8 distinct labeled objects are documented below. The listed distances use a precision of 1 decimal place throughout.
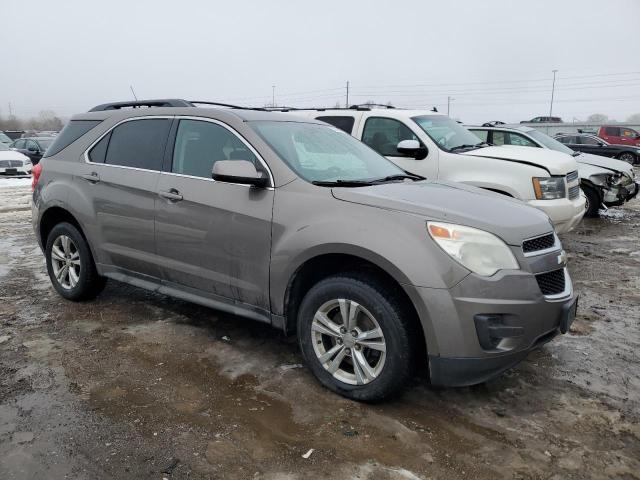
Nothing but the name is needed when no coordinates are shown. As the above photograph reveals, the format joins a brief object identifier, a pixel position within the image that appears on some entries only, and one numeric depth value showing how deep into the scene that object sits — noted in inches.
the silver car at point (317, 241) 112.6
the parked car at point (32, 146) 773.3
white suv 250.4
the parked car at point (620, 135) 1019.3
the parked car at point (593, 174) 382.6
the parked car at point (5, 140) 808.2
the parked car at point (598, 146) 735.9
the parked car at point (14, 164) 660.1
